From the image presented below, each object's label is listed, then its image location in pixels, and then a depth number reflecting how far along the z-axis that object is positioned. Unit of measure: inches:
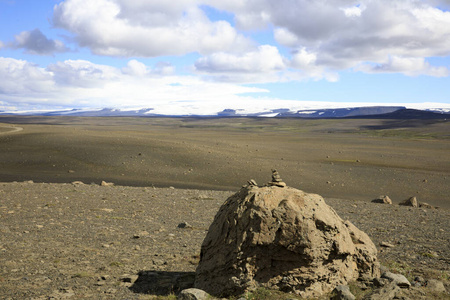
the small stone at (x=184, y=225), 515.2
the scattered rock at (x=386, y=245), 441.4
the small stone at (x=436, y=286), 303.6
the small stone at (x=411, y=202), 746.8
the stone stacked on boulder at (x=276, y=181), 333.9
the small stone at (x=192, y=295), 271.3
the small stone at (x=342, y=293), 276.2
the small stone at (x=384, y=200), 773.1
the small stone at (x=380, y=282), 298.8
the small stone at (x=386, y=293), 274.2
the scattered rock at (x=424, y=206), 748.4
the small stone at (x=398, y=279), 301.7
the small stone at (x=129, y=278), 320.5
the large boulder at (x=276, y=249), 290.4
